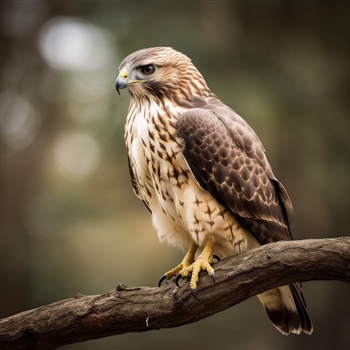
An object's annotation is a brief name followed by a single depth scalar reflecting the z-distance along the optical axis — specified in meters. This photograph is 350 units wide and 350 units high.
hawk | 9.05
